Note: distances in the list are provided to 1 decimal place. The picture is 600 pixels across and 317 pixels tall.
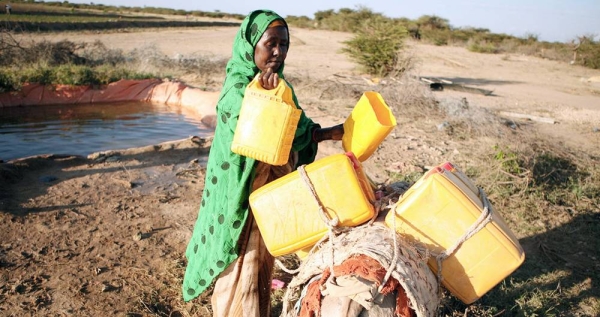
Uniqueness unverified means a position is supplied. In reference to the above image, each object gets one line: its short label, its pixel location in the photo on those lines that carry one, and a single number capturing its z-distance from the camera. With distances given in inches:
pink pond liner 333.1
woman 71.6
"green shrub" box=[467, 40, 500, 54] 864.9
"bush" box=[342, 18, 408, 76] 419.8
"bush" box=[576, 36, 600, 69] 716.7
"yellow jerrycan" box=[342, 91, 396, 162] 67.5
